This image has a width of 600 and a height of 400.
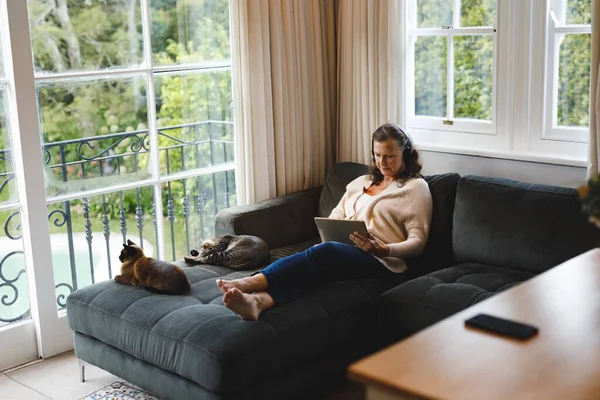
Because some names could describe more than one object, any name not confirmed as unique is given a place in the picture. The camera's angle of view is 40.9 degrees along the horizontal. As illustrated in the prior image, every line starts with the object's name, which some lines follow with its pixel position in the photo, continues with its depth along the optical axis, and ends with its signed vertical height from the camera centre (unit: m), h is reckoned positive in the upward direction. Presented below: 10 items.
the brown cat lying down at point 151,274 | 3.44 -0.91
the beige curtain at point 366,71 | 4.51 -0.10
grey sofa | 3.00 -1.01
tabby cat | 3.83 -0.92
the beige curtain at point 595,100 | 3.56 -0.25
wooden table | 1.70 -0.70
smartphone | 1.98 -0.69
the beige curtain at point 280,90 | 4.41 -0.19
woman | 3.33 -0.85
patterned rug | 3.49 -1.43
